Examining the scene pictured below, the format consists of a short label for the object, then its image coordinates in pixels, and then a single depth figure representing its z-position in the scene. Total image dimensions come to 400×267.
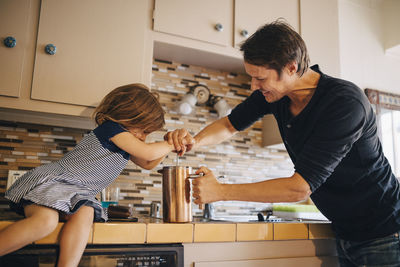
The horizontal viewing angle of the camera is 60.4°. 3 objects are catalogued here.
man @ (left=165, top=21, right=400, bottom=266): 1.04
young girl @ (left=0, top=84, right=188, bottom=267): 0.96
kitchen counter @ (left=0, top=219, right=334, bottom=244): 1.04
